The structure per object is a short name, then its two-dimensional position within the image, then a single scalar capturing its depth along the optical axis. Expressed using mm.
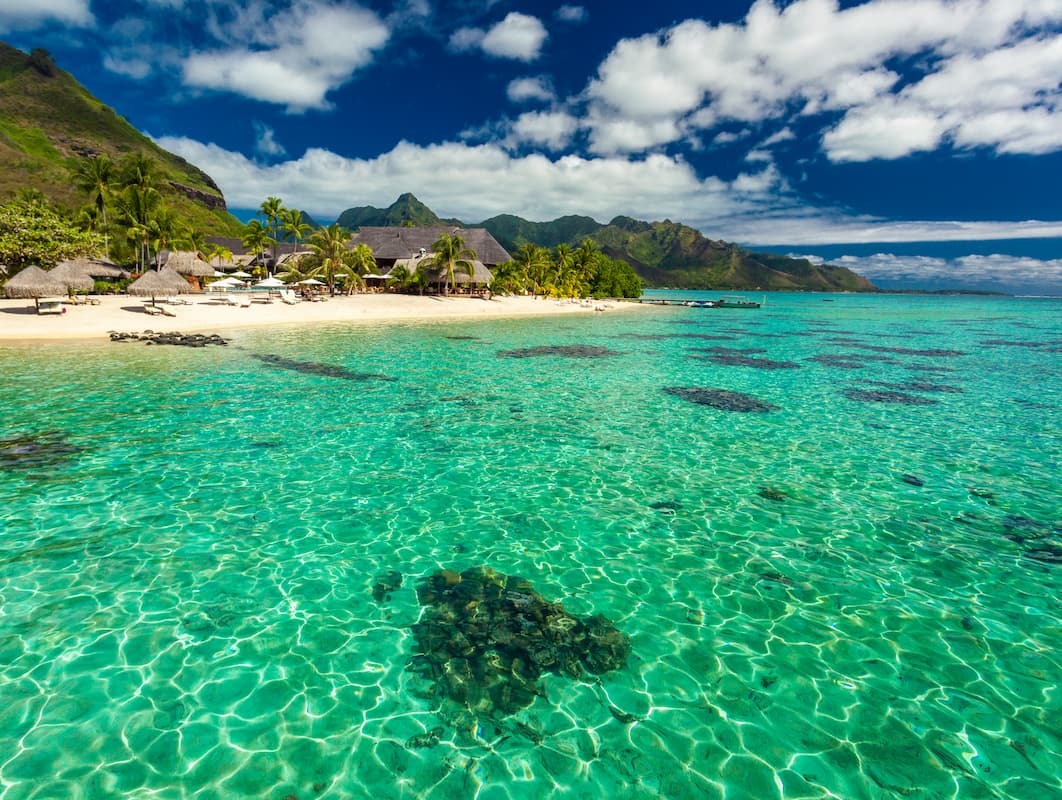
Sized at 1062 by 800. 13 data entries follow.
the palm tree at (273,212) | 66500
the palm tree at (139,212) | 50562
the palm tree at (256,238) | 70188
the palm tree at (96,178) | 50969
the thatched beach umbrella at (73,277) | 32312
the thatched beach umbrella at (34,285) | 30797
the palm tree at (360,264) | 59562
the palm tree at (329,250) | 55528
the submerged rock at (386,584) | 6859
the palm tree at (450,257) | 59219
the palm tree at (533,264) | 77750
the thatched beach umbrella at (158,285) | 36844
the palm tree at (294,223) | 66938
